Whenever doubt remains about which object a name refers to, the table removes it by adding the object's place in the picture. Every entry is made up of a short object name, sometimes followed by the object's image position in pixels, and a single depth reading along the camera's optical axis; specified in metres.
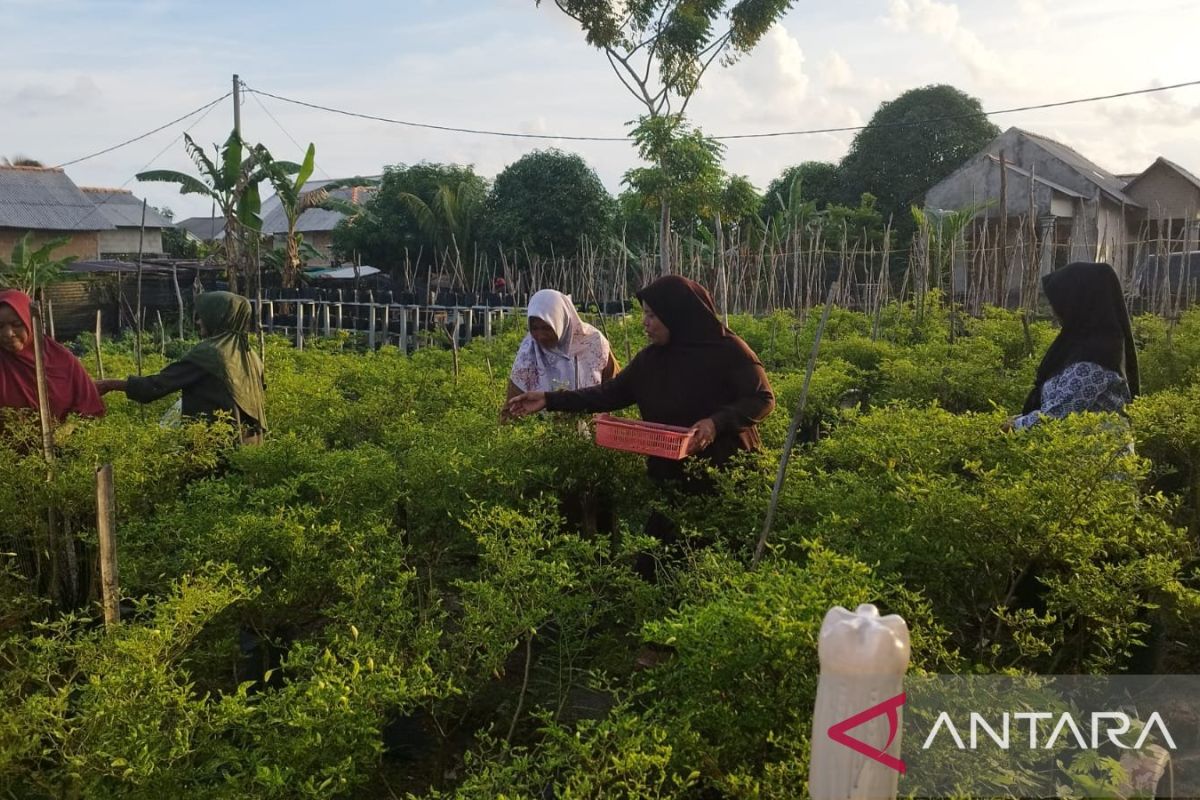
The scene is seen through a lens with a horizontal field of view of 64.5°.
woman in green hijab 4.72
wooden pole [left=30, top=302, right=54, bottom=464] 3.58
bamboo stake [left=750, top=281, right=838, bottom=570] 2.73
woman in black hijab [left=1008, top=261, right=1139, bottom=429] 3.68
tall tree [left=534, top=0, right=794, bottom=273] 15.82
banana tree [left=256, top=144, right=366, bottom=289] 16.11
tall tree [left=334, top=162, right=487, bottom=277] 24.34
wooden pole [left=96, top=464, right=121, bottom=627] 2.87
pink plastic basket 3.42
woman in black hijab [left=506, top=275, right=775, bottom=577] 3.73
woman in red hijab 4.39
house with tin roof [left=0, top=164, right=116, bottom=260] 24.78
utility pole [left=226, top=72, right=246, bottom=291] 16.34
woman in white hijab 4.66
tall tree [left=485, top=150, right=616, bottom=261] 23.12
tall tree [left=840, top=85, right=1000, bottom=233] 25.89
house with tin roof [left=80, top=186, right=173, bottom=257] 29.39
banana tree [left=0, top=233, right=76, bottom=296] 13.98
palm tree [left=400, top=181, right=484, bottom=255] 24.00
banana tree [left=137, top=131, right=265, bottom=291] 14.91
